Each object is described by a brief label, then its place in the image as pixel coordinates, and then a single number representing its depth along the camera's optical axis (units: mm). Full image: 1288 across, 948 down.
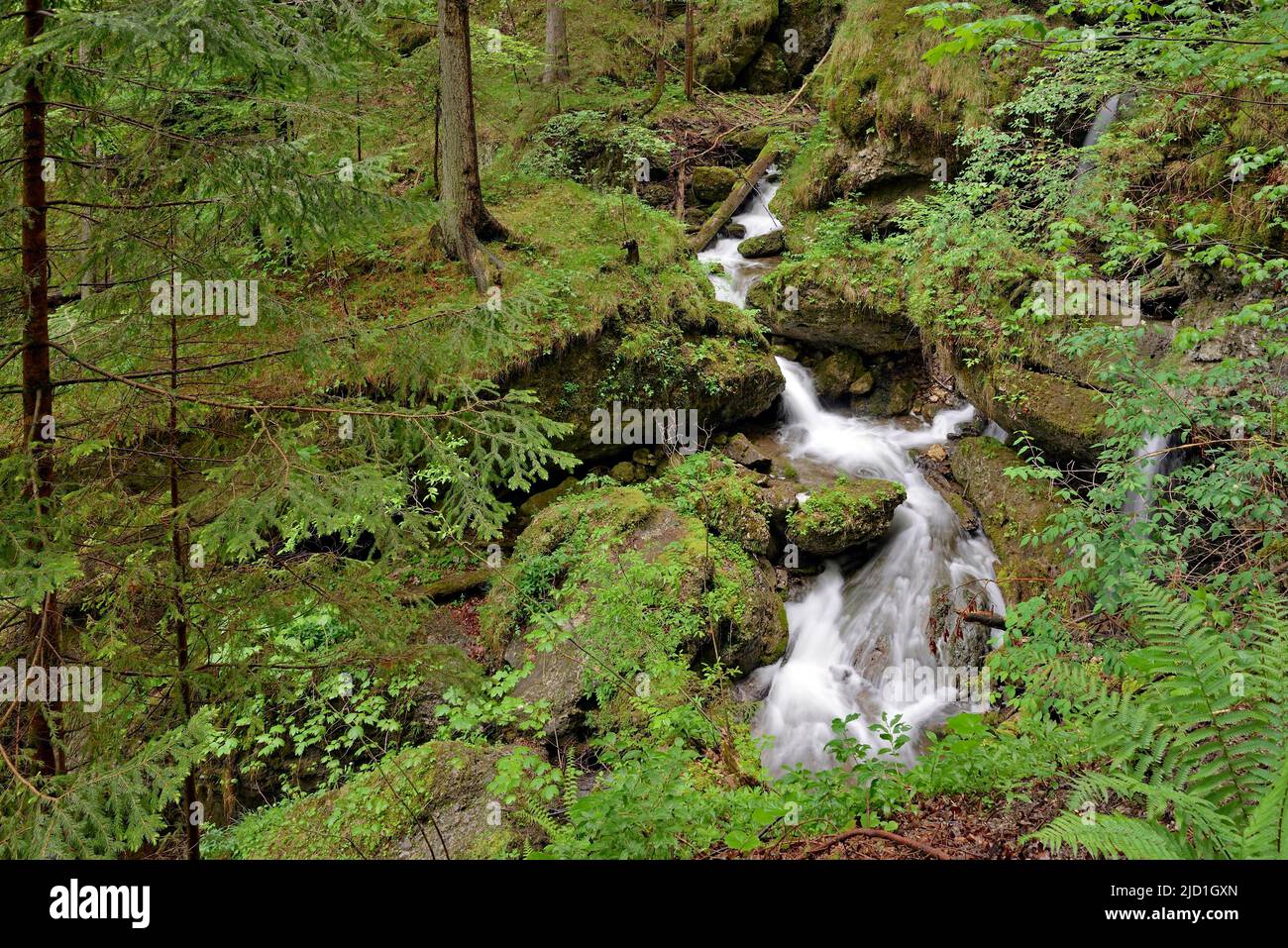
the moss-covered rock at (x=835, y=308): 11336
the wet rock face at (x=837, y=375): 11977
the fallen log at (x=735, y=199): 14047
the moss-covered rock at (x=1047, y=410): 8445
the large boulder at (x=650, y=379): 9305
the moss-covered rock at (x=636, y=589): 6297
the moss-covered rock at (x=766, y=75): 17828
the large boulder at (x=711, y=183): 14945
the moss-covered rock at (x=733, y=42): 17438
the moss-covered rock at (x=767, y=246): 13586
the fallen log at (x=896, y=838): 3115
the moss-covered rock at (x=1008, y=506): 8242
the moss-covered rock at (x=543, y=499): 9078
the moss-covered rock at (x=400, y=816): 4996
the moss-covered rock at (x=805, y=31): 17672
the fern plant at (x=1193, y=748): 2453
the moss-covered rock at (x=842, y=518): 9016
